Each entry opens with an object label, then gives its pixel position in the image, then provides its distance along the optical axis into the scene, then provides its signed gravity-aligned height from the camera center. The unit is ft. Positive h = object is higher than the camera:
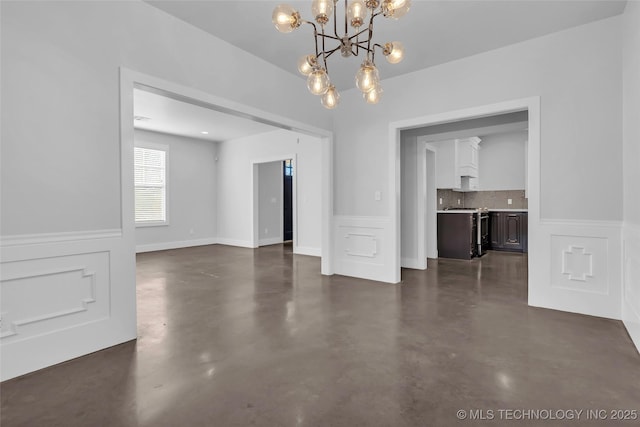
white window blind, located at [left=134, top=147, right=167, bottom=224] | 24.48 +2.07
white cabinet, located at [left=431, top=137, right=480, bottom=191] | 21.89 +3.43
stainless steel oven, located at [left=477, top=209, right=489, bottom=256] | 21.75 -1.39
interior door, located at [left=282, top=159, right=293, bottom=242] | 31.35 +1.04
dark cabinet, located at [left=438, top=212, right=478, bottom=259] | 20.12 -1.55
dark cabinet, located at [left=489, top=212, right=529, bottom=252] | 22.90 -1.46
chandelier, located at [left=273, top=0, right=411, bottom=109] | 6.31 +3.61
